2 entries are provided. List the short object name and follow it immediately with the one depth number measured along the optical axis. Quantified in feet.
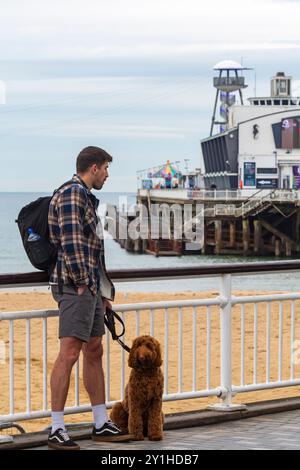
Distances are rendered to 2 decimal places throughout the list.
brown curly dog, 38.40
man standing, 36.23
